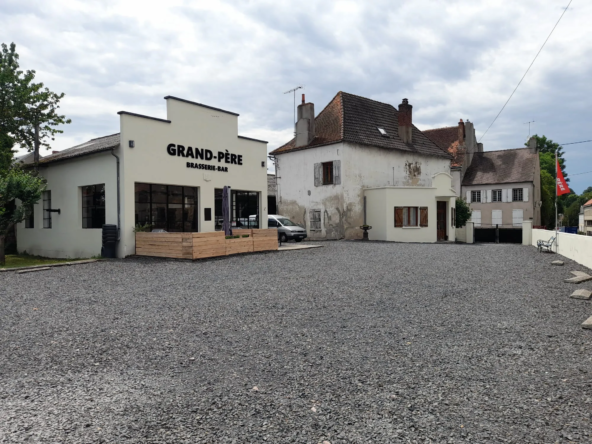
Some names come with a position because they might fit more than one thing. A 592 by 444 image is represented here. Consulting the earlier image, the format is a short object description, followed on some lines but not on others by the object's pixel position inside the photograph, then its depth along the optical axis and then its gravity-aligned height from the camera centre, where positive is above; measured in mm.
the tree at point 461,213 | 32812 +462
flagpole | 17703 -1039
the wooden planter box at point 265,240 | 16875 -732
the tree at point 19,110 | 20047 +5590
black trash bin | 15078 -563
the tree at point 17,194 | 15180 +1077
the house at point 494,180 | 39344 +3670
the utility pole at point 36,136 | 21625 +4404
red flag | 23364 +1786
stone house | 26609 +2879
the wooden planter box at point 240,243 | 15773 -816
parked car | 23266 -456
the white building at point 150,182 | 15500 +1630
